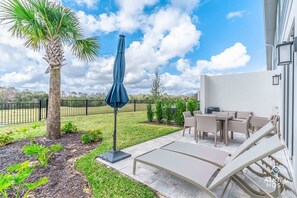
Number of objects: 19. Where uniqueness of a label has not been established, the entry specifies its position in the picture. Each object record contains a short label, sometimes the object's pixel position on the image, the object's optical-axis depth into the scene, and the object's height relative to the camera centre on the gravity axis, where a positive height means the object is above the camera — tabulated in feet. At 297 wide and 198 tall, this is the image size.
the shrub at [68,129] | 19.62 -4.01
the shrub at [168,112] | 28.73 -2.48
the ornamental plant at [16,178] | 5.40 -3.10
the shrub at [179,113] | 26.71 -2.51
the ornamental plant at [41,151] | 9.42 -3.60
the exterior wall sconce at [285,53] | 8.93 +2.86
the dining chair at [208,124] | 15.83 -2.69
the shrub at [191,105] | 28.35 -1.13
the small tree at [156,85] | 74.84 +6.90
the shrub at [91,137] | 16.38 -4.31
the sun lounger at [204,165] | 5.80 -3.74
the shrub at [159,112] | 29.91 -2.62
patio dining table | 16.21 -2.77
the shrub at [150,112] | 31.83 -2.89
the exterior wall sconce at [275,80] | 22.27 +2.98
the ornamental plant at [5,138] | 15.56 -4.29
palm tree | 14.55 +7.24
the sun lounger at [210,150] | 8.77 -3.68
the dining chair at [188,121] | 19.25 -2.81
